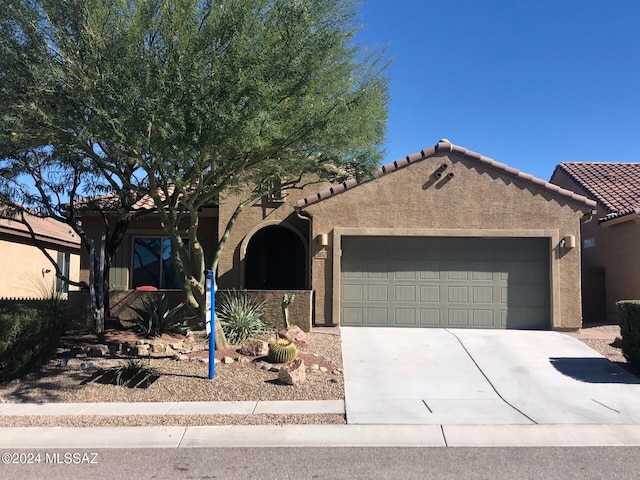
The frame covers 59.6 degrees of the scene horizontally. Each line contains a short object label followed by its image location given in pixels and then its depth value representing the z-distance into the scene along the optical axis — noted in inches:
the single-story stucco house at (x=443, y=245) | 554.9
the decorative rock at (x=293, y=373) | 354.9
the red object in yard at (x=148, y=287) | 551.5
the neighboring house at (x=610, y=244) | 593.9
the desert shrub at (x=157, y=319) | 472.7
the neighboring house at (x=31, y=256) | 730.2
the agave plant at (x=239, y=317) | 468.3
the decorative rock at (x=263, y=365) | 389.7
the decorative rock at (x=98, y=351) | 424.5
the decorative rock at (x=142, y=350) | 426.4
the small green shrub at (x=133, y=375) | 357.4
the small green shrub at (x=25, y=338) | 362.9
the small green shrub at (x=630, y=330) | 387.5
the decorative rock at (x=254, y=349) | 420.2
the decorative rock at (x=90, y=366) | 393.1
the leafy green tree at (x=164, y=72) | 309.0
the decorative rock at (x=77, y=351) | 427.1
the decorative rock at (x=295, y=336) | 453.1
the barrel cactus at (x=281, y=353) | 398.3
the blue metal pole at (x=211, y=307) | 360.9
